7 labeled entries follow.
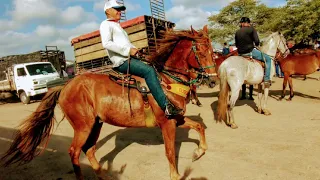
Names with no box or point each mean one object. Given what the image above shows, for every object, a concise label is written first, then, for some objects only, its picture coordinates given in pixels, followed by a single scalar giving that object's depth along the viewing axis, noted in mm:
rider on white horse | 7125
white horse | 6547
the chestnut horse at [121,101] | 3934
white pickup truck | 14789
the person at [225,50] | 15755
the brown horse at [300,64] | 9944
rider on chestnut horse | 3734
